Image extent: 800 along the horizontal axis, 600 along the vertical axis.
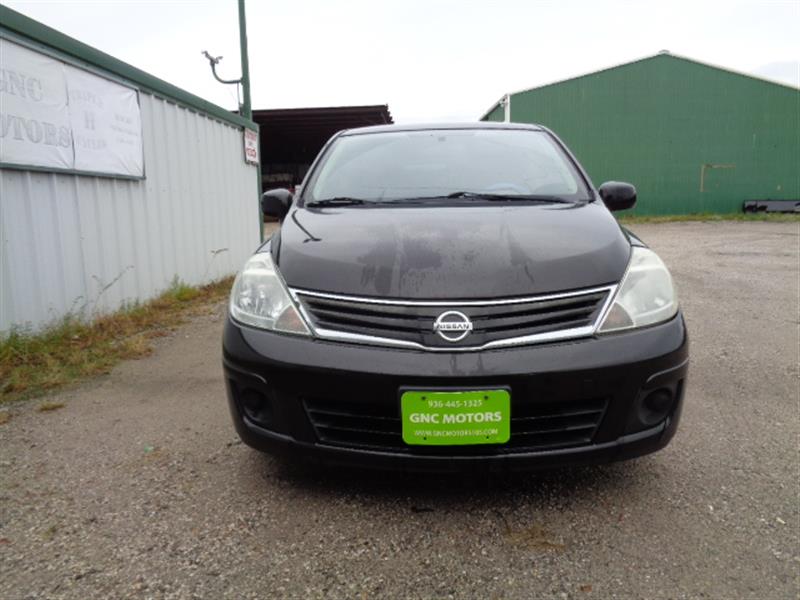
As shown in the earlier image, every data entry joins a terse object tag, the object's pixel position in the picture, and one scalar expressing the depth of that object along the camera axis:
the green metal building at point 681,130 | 20.22
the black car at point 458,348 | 1.77
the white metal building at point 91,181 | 3.78
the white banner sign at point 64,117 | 3.73
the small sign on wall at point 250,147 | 8.16
